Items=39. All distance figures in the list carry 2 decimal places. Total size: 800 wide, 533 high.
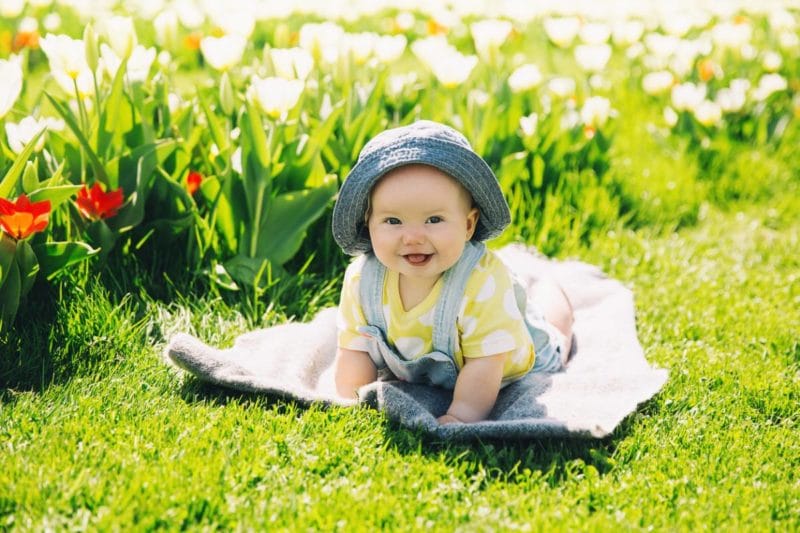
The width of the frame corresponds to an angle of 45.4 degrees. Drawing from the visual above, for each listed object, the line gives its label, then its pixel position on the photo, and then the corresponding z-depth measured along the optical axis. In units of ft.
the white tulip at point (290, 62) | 11.14
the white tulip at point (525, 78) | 13.83
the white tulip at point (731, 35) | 17.63
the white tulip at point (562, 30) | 15.44
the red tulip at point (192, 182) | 10.72
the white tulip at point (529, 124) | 12.74
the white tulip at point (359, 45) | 12.41
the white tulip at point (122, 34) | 10.23
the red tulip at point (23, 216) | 8.27
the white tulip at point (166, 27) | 13.55
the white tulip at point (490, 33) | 13.65
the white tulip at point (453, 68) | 12.45
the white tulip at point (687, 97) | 15.64
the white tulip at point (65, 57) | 9.54
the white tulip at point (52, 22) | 20.42
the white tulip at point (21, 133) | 9.51
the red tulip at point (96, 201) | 9.66
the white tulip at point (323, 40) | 12.68
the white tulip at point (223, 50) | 11.19
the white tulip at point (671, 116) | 15.94
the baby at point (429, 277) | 7.62
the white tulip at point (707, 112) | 15.44
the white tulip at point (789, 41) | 19.07
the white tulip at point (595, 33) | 15.56
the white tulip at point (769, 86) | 16.35
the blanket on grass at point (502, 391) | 7.89
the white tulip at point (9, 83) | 8.48
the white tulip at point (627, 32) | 17.24
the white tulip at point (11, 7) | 18.34
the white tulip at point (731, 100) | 16.06
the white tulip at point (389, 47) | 12.91
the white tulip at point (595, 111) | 13.61
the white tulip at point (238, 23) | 12.41
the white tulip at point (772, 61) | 17.29
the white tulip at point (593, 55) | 14.49
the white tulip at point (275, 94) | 9.93
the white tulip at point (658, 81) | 16.39
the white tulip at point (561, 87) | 14.16
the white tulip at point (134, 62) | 10.37
